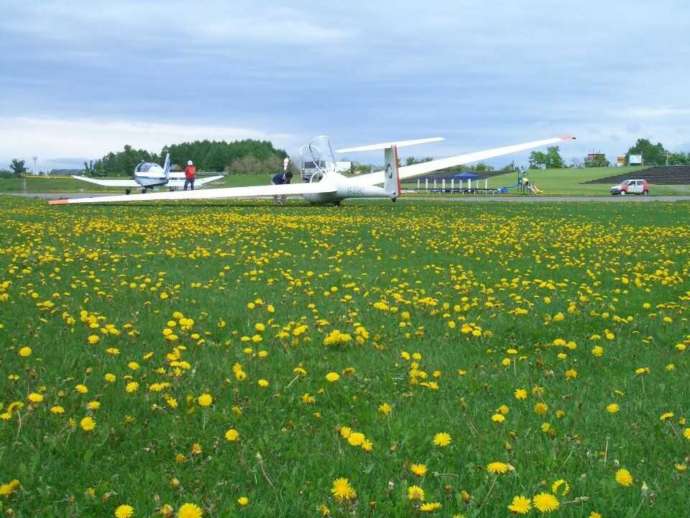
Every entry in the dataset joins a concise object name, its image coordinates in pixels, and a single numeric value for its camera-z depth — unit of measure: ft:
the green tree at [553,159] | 596.29
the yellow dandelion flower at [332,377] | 15.67
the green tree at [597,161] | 539.70
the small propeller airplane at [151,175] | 168.66
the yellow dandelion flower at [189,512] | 9.37
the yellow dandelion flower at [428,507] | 9.70
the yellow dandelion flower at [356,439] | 11.80
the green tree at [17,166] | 387.34
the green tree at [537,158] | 603.72
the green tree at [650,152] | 621.31
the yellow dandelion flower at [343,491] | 9.99
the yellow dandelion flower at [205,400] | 14.03
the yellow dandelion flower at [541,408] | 14.29
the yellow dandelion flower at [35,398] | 13.42
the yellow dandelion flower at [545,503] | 9.58
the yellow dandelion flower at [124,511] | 9.52
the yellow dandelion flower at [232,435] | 12.36
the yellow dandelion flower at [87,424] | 12.78
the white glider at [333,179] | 95.25
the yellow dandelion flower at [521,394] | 14.73
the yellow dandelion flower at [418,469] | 10.77
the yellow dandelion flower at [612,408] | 13.76
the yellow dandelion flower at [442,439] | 12.35
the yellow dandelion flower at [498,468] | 10.98
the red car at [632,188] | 198.49
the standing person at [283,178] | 112.35
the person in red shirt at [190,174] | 138.46
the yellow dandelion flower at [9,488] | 10.27
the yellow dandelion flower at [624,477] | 10.38
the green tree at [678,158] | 583.50
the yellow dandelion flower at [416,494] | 9.93
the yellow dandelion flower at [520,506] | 9.40
